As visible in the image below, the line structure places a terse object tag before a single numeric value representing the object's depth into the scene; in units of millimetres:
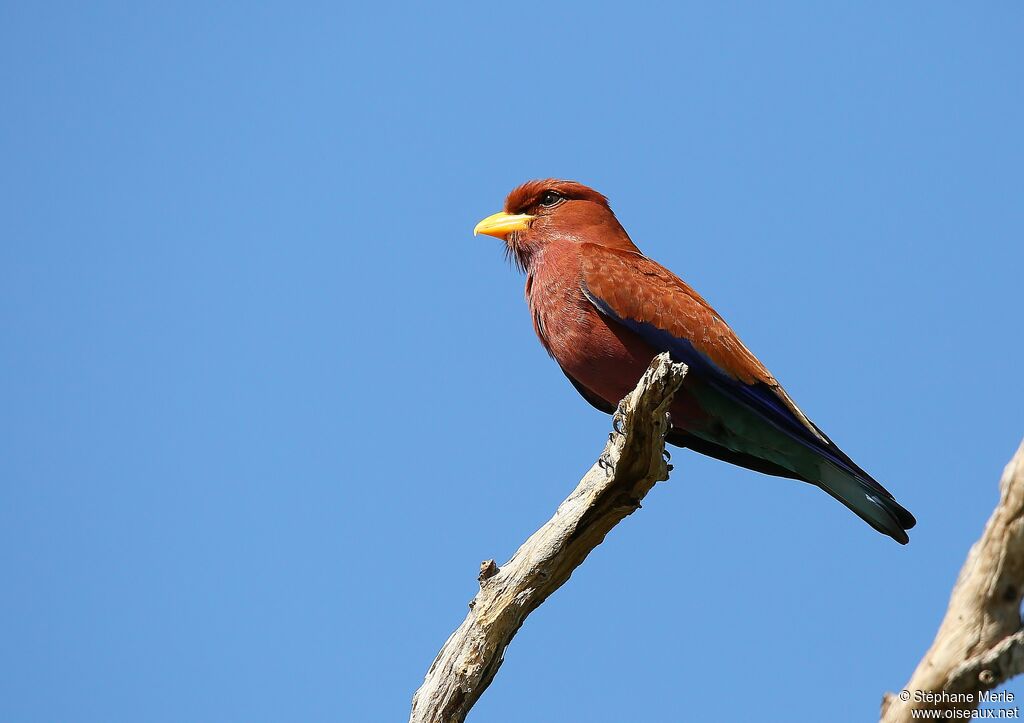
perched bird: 13219
